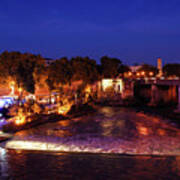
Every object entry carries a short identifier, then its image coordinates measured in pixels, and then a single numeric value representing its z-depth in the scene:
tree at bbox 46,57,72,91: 44.69
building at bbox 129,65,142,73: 97.44
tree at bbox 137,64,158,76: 82.12
